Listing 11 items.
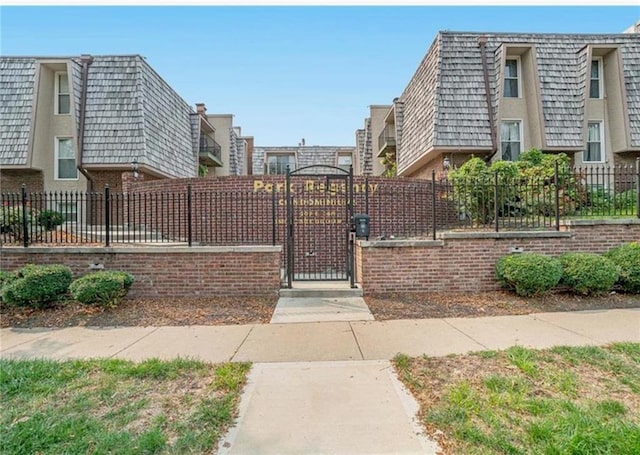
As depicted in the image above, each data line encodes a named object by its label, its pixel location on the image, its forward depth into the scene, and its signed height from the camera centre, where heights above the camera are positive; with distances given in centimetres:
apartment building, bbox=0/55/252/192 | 1349 +437
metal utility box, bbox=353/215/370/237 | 729 +7
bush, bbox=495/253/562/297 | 636 -85
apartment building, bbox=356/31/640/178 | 1239 +476
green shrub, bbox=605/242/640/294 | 657 -77
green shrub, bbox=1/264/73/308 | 604 -89
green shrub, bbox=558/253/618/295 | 637 -88
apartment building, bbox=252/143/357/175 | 2781 +587
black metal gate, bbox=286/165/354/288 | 869 +7
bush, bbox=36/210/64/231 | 816 +36
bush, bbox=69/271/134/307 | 606 -95
